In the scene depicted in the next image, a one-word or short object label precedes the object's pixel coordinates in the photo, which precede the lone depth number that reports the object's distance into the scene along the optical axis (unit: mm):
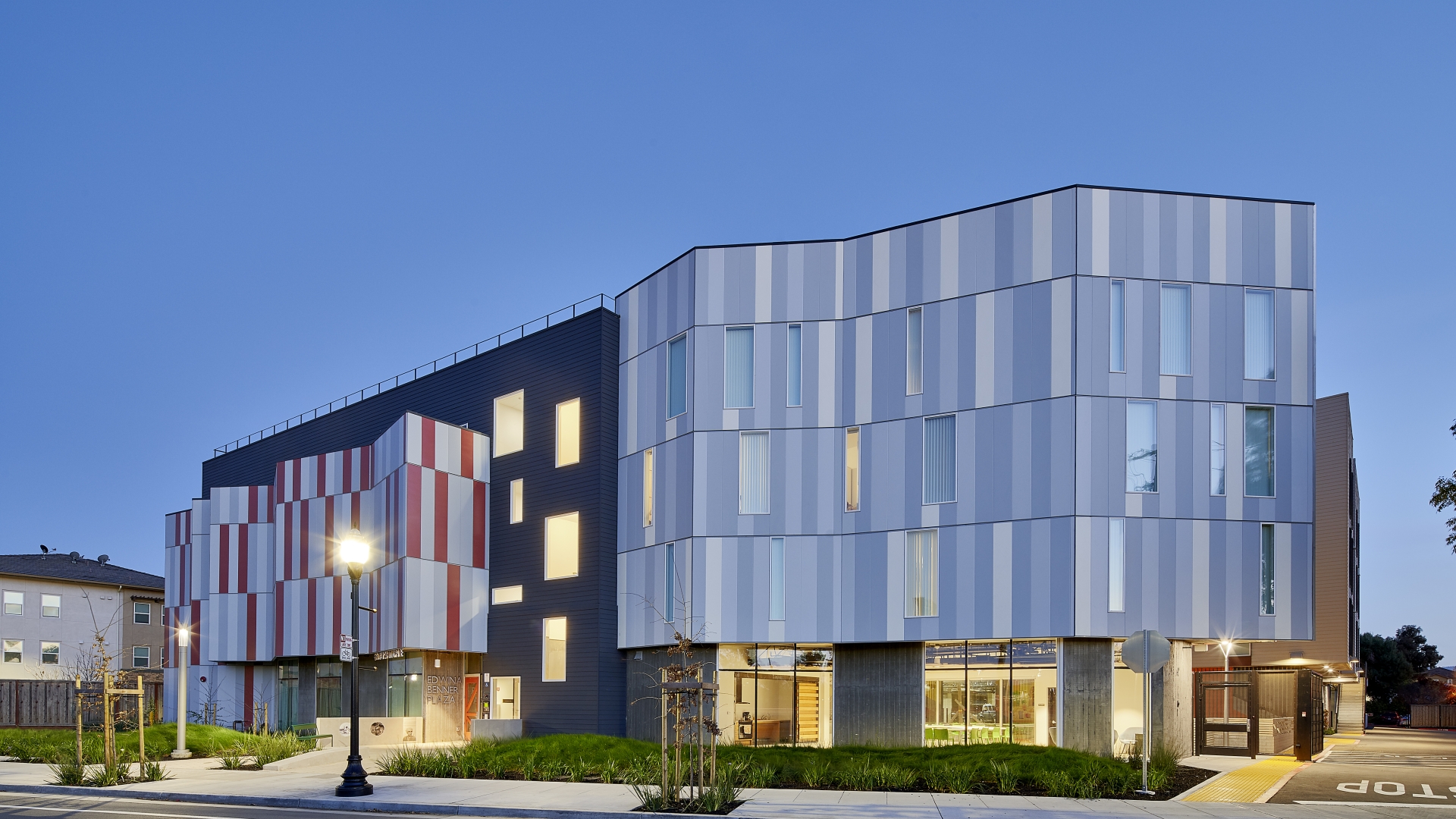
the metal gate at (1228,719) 30672
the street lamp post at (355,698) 22484
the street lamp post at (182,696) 30062
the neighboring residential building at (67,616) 66250
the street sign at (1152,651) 22109
